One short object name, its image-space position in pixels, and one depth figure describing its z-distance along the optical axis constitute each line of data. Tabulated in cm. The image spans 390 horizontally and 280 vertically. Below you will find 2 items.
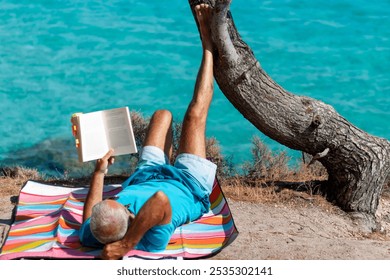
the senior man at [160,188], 903
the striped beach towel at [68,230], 969
